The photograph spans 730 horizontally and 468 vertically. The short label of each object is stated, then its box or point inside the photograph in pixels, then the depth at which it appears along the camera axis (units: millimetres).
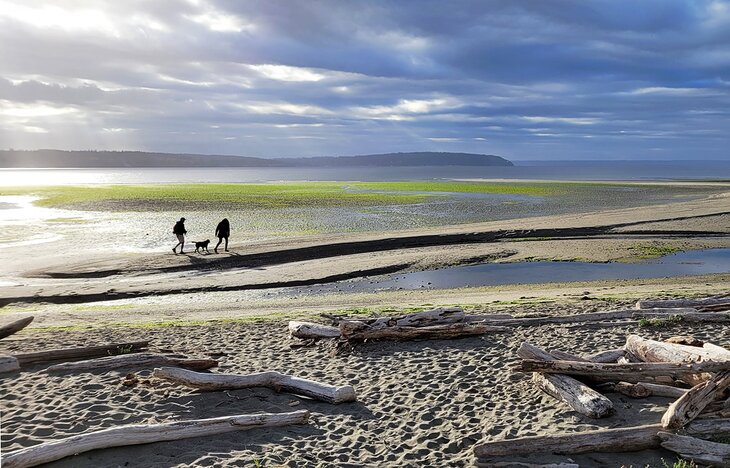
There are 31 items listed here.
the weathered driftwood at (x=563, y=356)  9316
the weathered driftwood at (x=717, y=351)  7832
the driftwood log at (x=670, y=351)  8047
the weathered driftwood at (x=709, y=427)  7109
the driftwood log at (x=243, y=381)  9079
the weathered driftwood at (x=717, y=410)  7367
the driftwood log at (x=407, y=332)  11664
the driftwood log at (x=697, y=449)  6605
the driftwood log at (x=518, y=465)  6617
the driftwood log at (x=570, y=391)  7766
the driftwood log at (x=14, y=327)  12648
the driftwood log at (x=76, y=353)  10422
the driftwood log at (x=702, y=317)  12164
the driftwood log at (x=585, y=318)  12734
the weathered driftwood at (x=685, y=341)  9336
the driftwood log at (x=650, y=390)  8281
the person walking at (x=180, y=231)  27047
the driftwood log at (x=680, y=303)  13398
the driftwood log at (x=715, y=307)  12823
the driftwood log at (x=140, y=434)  6723
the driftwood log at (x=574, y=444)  7000
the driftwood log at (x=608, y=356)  9562
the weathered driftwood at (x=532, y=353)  9258
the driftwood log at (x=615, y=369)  8195
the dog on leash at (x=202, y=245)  27594
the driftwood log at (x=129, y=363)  10133
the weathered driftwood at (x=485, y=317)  12643
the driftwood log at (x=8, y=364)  9945
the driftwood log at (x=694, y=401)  7176
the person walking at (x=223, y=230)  27891
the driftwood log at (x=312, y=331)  12188
